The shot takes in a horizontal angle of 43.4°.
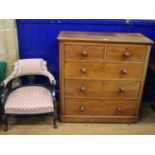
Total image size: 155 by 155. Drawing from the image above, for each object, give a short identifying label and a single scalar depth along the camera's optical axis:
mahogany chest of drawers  1.93
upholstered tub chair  2.00
